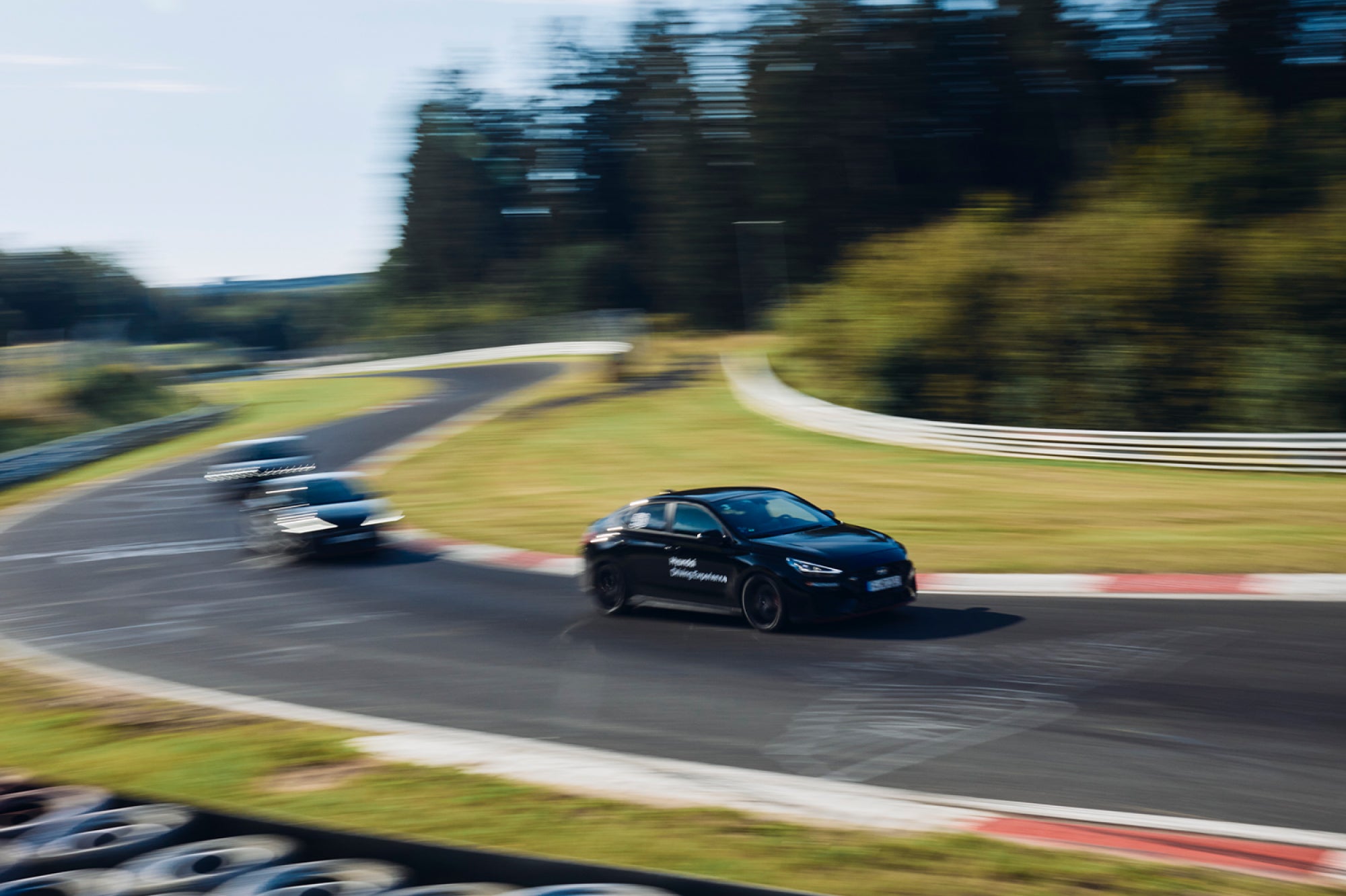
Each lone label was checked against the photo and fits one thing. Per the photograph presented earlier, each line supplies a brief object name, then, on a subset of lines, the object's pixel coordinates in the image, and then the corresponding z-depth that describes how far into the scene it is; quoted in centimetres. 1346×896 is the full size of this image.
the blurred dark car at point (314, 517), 1927
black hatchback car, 1172
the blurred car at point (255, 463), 2783
